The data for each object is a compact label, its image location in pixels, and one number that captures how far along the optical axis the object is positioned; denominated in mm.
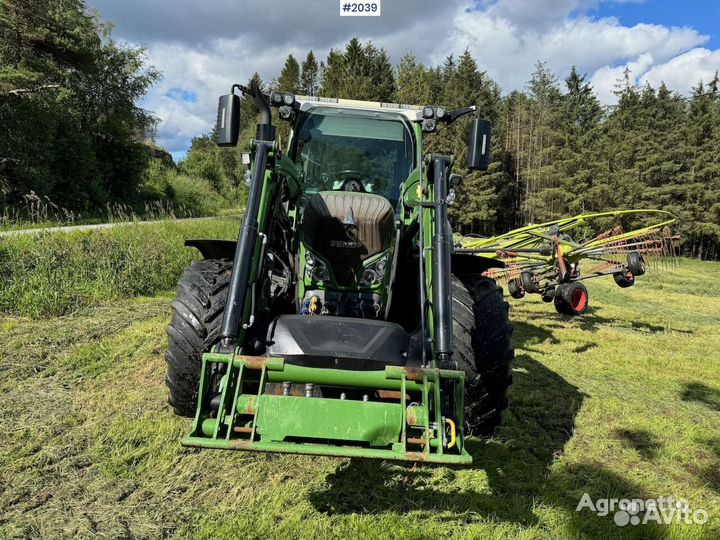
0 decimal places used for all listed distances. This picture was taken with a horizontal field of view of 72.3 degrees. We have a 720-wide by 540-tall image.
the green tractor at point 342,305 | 2146
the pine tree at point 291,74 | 47188
